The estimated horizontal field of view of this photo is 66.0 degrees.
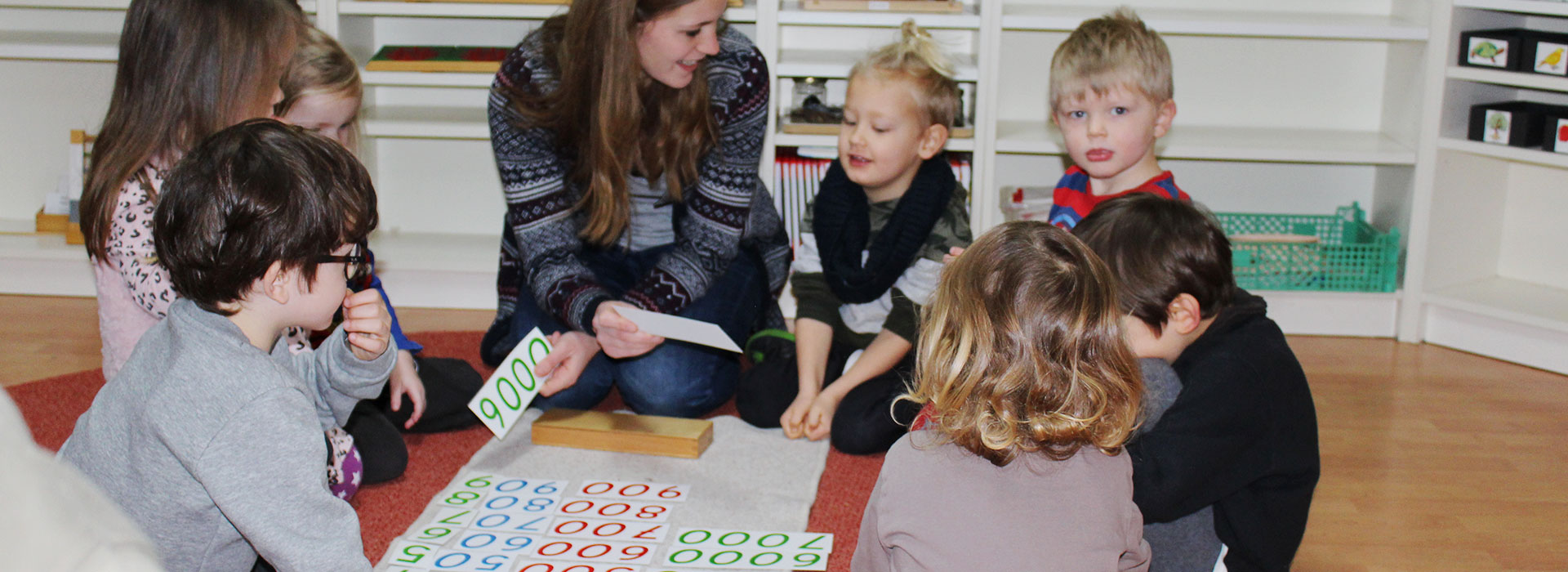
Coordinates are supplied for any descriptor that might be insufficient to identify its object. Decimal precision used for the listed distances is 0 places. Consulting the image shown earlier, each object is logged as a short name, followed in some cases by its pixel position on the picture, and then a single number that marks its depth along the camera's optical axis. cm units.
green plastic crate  261
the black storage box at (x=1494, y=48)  236
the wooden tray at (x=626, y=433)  182
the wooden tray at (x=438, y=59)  255
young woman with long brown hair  181
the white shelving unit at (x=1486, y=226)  242
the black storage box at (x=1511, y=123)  237
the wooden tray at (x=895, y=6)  250
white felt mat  163
